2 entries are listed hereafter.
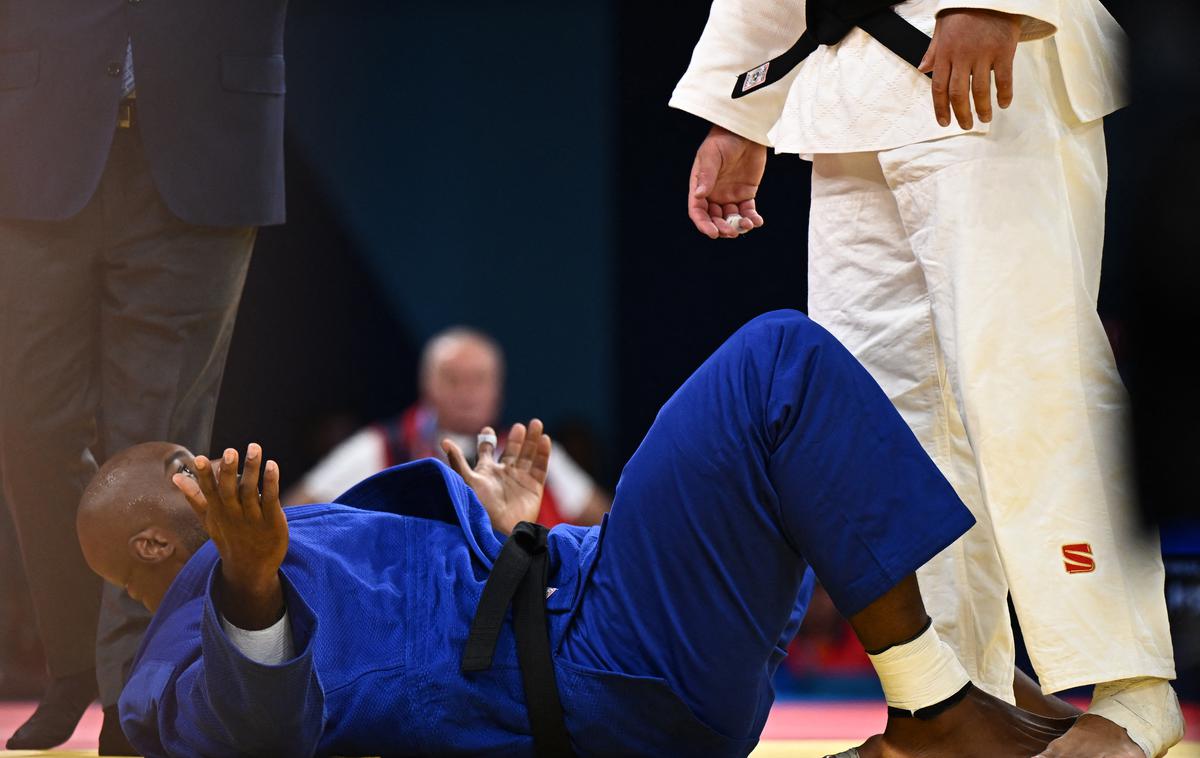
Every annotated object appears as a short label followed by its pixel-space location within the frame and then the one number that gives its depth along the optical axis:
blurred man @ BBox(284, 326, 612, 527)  16.59
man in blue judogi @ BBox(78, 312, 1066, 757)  11.86
